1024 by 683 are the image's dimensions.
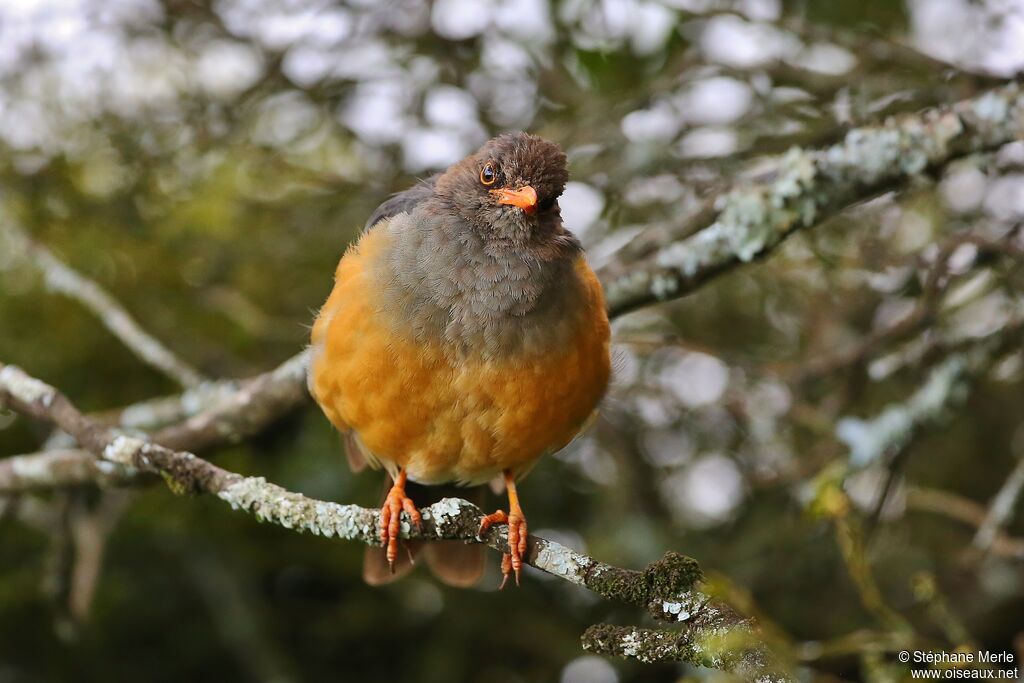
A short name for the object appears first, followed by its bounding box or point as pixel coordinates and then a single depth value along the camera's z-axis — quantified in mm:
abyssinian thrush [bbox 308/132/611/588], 6117
